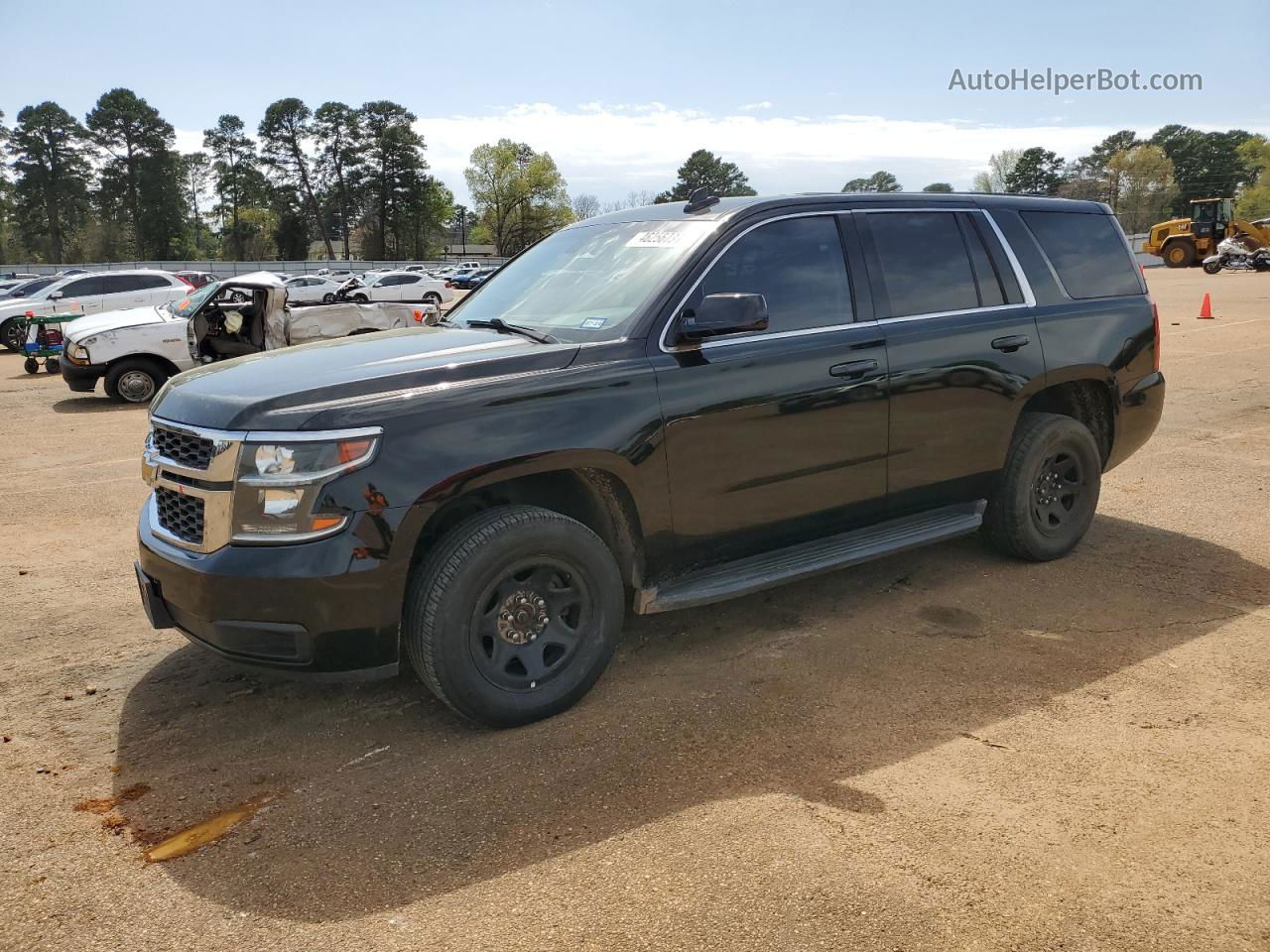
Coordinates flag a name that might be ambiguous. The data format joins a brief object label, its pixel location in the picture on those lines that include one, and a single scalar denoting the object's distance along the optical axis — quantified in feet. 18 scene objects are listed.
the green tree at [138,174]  303.68
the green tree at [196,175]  370.32
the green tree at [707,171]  409.28
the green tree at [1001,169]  362.39
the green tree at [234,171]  350.02
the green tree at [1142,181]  319.68
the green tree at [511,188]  344.28
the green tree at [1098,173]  321.11
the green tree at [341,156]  338.95
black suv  10.99
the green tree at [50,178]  292.20
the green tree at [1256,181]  332.80
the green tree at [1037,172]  337.31
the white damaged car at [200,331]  41.27
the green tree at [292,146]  341.00
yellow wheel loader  139.85
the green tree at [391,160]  336.29
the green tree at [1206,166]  337.31
